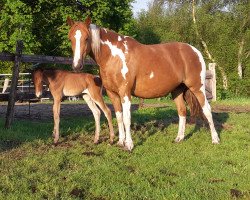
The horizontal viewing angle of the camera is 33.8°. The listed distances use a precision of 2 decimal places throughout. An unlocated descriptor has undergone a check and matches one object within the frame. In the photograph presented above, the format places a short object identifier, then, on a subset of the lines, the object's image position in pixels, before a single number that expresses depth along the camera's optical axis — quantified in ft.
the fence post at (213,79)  74.65
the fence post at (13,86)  34.42
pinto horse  26.91
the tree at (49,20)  96.12
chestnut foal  29.45
